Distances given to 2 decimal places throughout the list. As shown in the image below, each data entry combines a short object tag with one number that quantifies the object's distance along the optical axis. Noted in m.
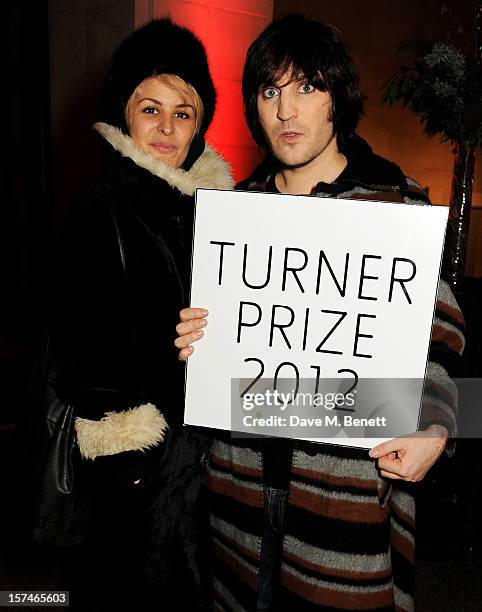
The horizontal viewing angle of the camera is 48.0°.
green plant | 2.13
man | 1.06
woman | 1.12
